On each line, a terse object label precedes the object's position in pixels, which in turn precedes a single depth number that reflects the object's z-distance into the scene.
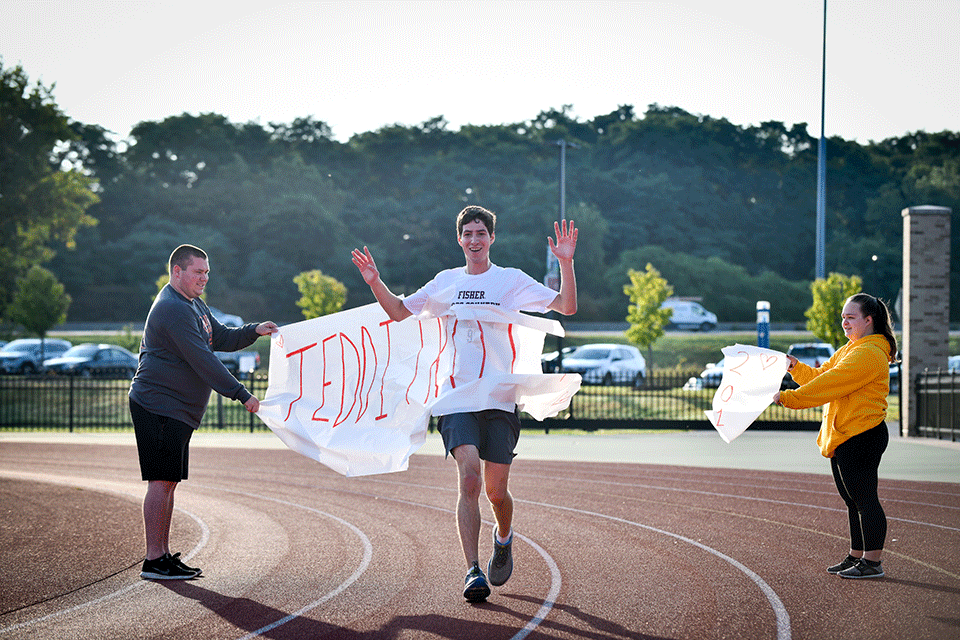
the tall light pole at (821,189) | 41.59
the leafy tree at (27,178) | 49.91
